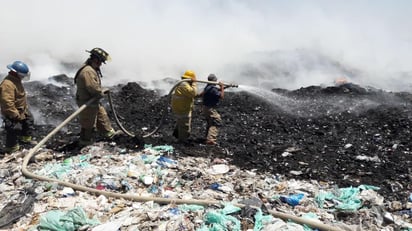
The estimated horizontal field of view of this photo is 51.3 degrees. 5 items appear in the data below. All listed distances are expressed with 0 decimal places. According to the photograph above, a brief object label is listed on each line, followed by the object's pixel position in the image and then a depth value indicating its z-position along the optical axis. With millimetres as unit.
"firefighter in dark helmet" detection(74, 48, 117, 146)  6708
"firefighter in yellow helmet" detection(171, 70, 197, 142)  7258
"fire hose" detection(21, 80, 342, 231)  4062
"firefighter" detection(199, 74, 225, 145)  7551
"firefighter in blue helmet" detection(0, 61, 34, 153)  6750
